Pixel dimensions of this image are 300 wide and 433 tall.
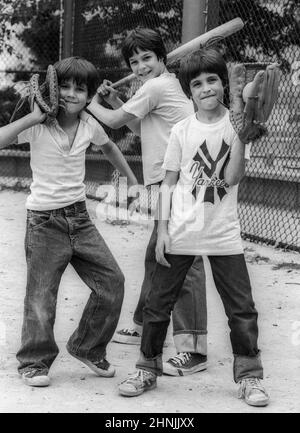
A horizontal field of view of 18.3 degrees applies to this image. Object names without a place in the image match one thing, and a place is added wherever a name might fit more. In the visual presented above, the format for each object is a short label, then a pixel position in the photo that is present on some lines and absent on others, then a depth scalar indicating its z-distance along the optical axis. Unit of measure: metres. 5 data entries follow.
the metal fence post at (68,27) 9.78
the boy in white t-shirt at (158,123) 4.18
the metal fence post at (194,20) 6.84
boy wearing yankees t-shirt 3.68
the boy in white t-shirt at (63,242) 3.87
